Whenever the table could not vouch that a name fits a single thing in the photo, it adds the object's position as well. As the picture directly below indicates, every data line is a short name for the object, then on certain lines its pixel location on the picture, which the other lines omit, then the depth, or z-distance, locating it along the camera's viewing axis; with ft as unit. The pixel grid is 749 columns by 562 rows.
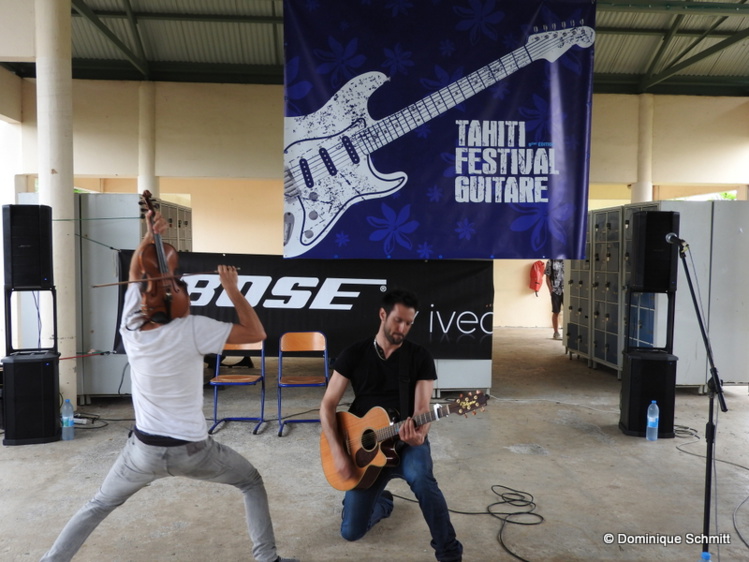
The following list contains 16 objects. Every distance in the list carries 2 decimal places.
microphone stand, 10.50
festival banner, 21.31
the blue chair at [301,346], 20.29
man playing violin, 9.12
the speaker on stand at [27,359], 18.24
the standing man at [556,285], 40.27
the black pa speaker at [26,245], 18.26
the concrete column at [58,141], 20.15
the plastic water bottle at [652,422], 19.05
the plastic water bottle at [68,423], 18.79
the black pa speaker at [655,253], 19.48
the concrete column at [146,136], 32.48
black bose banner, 23.34
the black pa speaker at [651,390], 19.40
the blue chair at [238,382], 19.48
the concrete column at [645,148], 34.40
